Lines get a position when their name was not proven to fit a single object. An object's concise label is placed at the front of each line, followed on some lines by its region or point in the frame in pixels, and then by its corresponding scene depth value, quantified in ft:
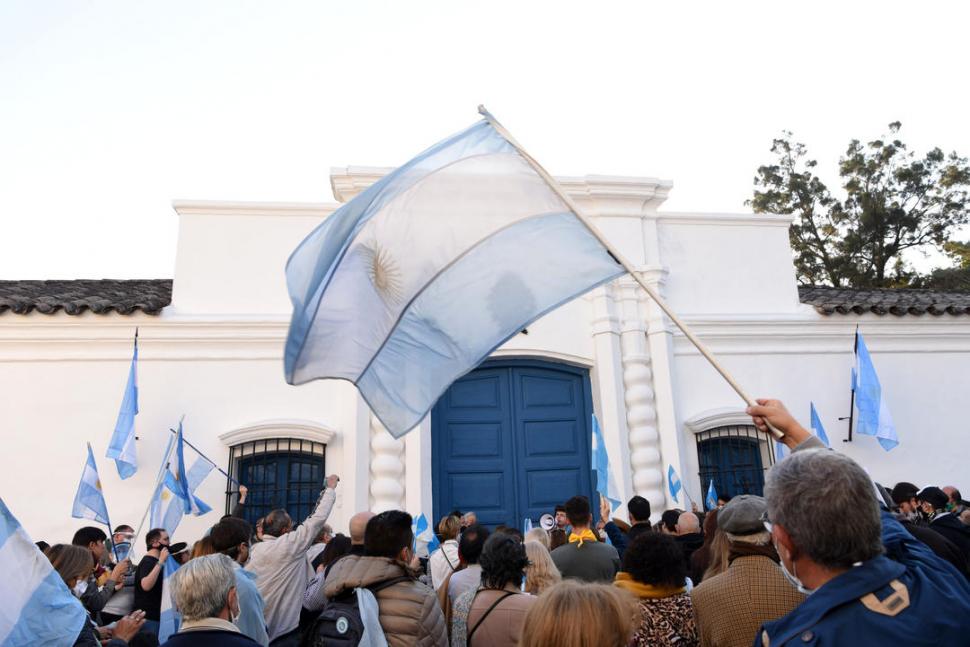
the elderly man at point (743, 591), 9.75
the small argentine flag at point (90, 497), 26.48
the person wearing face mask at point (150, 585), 17.30
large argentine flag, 13.08
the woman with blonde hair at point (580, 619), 7.61
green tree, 75.46
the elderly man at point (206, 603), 10.23
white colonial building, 31.24
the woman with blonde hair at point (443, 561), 19.12
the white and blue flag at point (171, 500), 27.45
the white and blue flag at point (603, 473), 28.78
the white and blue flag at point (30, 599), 9.63
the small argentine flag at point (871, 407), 33.37
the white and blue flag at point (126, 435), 28.50
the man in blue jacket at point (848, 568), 5.82
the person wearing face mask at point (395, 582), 11.68
